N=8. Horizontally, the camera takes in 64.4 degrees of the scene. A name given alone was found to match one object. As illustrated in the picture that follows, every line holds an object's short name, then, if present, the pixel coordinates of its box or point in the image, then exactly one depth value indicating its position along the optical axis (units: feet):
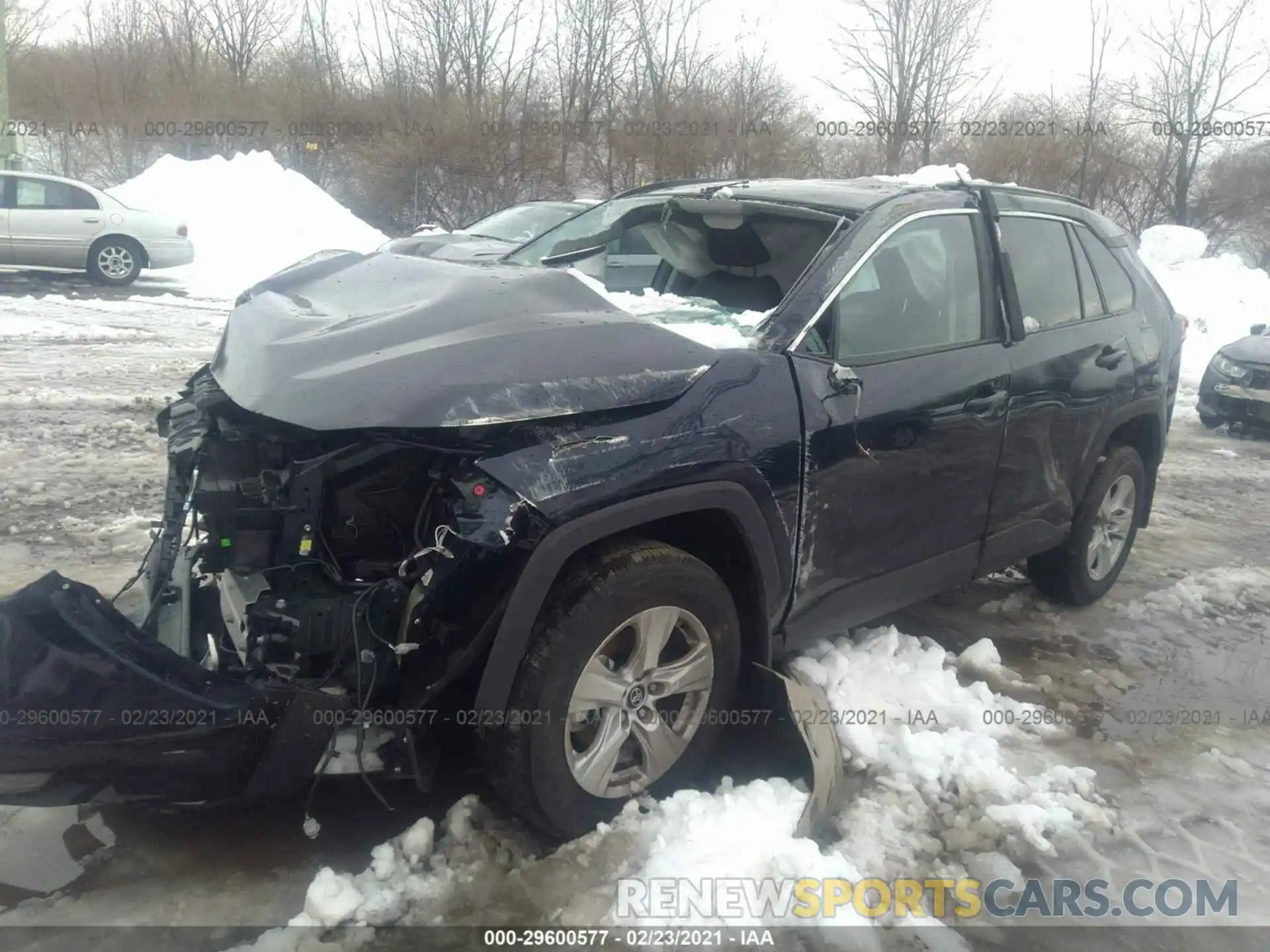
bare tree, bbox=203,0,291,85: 95.50
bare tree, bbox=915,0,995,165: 74.95
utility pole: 55.57
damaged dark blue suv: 8.28
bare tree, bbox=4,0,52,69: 81.76
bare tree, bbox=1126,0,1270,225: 71.20
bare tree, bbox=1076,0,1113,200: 73.51
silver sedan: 44.24
